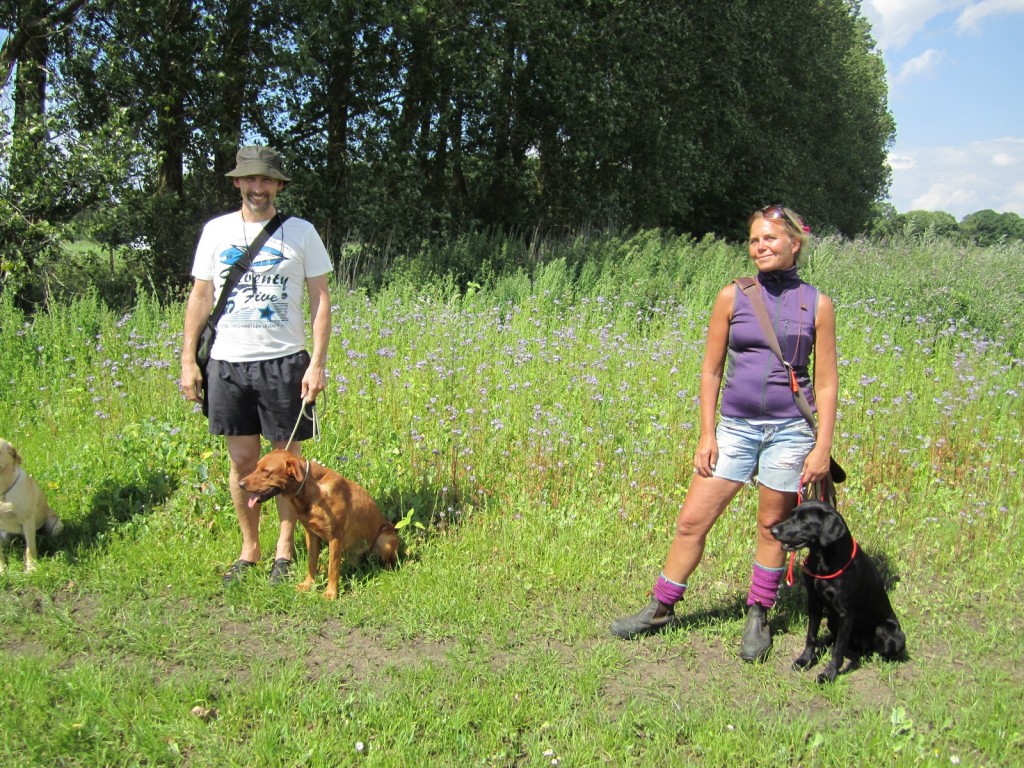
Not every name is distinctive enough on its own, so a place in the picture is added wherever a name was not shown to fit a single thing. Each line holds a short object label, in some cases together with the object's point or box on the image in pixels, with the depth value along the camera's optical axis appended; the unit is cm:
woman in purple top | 344
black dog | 342
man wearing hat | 395
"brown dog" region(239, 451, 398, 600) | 386
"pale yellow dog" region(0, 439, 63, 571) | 424
